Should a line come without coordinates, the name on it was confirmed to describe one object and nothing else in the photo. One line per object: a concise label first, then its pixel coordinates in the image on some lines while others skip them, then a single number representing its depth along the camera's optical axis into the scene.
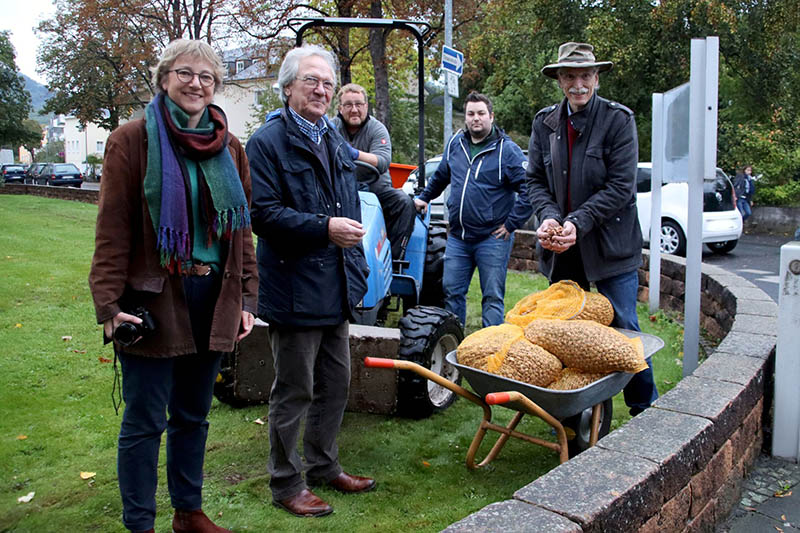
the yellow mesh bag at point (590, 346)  3.31
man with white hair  3.26
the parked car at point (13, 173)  53.16
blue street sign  12.74
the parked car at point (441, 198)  16.47
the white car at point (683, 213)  13.46
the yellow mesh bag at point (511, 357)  3.33
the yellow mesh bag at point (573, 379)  3.35
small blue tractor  4.41
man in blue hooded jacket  5.69
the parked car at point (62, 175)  46.92
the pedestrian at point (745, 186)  19.41
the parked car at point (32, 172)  52.06
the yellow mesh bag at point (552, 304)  3.77
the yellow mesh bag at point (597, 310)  3.80
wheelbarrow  3.17
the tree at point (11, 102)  47.47
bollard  3.90
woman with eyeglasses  2.64
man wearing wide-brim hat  4.03
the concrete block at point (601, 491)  2.33
